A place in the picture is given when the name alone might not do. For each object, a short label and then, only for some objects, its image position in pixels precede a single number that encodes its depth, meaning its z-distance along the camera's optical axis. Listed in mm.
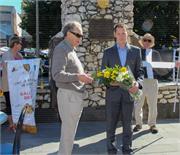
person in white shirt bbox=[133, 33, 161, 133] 8102
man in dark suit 6059
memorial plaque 9047
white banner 8055
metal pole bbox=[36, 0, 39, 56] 10245
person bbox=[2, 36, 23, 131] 8227
